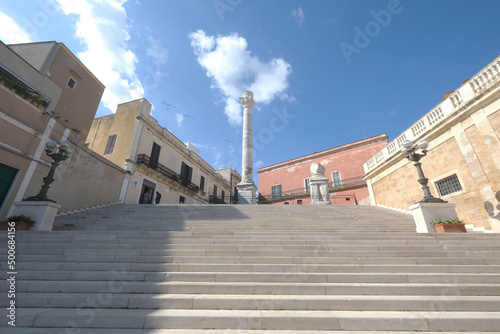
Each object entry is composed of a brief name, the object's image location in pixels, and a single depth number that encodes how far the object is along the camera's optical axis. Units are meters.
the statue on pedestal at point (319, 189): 13.45
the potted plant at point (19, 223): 5.96
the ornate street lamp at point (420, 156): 6.58
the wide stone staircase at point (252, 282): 2.69
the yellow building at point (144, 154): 15.07
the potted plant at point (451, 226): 5.93
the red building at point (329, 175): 22.18
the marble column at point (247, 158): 15.15
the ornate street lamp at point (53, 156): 6.69
